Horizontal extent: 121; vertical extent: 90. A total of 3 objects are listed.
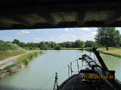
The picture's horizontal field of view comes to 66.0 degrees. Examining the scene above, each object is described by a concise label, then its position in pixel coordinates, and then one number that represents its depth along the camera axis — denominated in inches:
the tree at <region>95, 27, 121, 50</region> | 1251.9
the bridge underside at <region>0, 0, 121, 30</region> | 79.5
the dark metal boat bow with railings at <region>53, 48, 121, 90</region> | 70.2
